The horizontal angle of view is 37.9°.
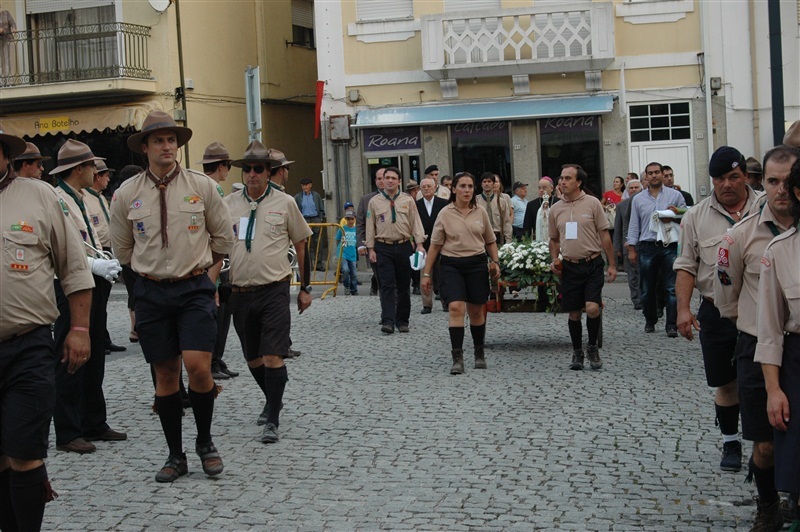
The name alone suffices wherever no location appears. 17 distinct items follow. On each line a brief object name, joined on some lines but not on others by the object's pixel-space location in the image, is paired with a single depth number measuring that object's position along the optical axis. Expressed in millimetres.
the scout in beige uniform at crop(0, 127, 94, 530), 5246
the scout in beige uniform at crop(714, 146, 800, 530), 5582
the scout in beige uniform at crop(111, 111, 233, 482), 7102
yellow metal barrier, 20069
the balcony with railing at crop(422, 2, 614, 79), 24952
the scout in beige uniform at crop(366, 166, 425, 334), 15078
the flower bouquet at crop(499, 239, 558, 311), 12680
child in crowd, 20266
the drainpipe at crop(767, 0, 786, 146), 15695
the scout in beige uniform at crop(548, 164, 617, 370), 11273
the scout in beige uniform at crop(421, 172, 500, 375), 11320
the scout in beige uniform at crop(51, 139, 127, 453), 8148
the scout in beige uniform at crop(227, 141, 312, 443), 8383
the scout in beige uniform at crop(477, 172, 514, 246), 18344
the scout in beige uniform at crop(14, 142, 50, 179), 8367
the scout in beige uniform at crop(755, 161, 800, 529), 5059
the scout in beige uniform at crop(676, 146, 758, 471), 7004
